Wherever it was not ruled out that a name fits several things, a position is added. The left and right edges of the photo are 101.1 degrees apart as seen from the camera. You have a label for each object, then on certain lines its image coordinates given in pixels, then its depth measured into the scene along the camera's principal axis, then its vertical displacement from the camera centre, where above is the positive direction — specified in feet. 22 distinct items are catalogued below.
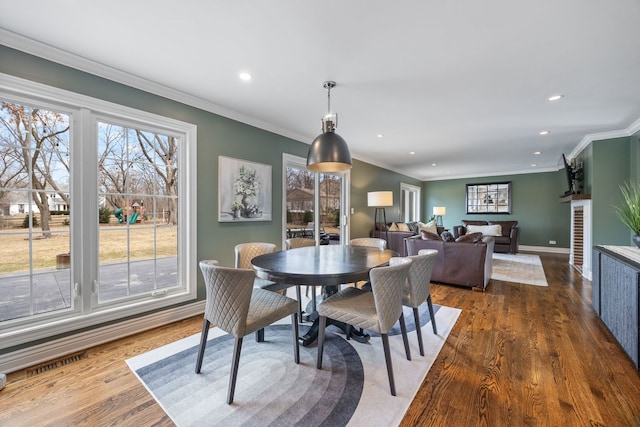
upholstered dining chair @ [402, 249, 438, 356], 6.99 -1.96
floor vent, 6.25 -3.80
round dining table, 5.62 -1.34
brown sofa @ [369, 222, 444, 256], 18.75 -1.89
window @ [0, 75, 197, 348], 6.41 +0.02
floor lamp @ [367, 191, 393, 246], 18.38 +0.82
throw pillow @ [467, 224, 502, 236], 23.82 -1.74
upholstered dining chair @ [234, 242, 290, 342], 8.25 -1.49
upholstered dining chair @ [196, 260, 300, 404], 5.15 -1.99
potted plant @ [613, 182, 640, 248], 7.97 -0.24
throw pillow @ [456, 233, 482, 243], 12.97 -1.35
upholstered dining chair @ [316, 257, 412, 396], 5.48 -2.25
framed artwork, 10.40 +0.86
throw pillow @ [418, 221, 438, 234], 21.25 -1.35
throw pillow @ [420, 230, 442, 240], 13.96 -1.36
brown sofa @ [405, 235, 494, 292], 12.51 -2.49
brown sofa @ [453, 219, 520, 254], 22.63 -2.39
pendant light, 7.52 +1.80
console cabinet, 6.17 -2.30
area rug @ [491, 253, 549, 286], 14.49 -3.79
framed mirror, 26.56 +1.32
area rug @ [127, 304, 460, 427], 4.86 -3.77
